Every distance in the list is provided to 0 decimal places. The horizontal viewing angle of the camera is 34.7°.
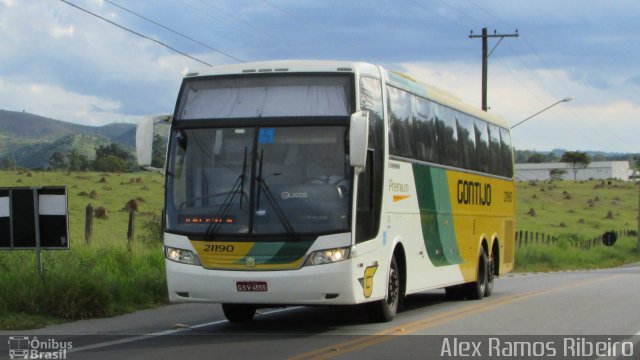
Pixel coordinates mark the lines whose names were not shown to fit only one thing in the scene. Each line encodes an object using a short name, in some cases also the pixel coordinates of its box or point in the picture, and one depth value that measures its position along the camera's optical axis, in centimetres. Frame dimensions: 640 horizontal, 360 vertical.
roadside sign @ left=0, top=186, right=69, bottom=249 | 1529
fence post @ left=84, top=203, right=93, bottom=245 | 2345
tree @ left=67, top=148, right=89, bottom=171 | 12371
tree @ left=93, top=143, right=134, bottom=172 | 11638
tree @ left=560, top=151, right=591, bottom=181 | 17938
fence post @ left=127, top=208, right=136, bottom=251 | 2226
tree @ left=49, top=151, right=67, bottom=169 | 13588
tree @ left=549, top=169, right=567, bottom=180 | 18362
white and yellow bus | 1247
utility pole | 4538
